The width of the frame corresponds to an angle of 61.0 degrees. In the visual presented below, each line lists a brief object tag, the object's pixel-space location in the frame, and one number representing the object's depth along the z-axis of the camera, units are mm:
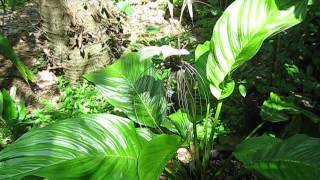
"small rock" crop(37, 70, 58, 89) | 2136
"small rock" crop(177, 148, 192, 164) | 1586
